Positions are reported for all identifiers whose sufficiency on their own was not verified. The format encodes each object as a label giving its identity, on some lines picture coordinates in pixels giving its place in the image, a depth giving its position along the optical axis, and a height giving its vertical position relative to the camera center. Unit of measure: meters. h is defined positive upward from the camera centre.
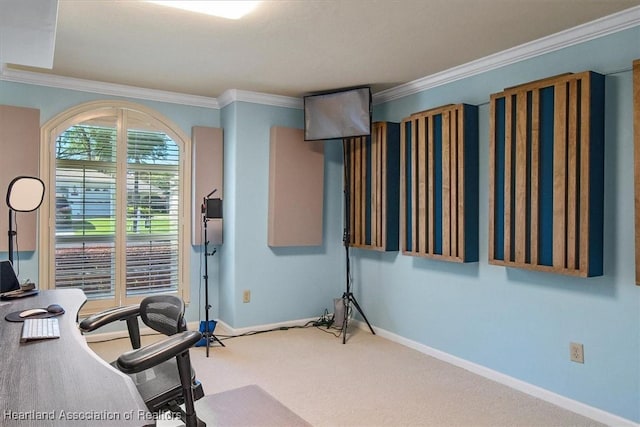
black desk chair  1.64 -0.56
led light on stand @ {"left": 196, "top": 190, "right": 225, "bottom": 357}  4.01 -0.09
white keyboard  1.70 -0.48
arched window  3.93 +0.07
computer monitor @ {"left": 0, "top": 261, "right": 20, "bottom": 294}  2.53 -0.38
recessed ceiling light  2.40 +1.12
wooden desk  1.07 -0.49
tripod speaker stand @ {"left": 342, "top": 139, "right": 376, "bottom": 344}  4.39 -0.24
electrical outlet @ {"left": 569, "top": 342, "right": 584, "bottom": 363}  2.77 -0.89
